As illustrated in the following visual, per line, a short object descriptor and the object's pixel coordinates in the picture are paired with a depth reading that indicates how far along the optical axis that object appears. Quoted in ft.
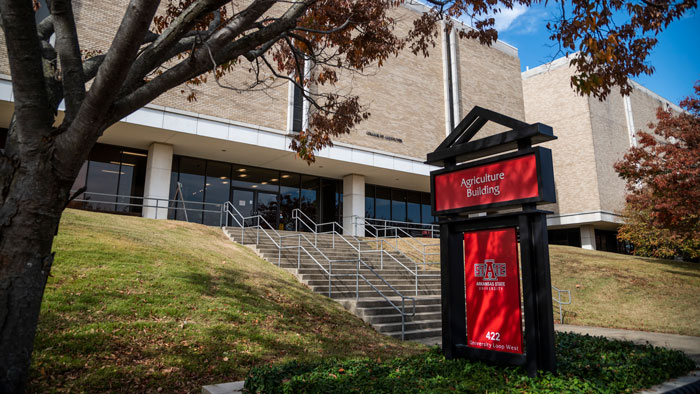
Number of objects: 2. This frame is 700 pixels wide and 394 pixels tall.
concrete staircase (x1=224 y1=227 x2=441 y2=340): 33.88
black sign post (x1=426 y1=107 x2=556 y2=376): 16.10
